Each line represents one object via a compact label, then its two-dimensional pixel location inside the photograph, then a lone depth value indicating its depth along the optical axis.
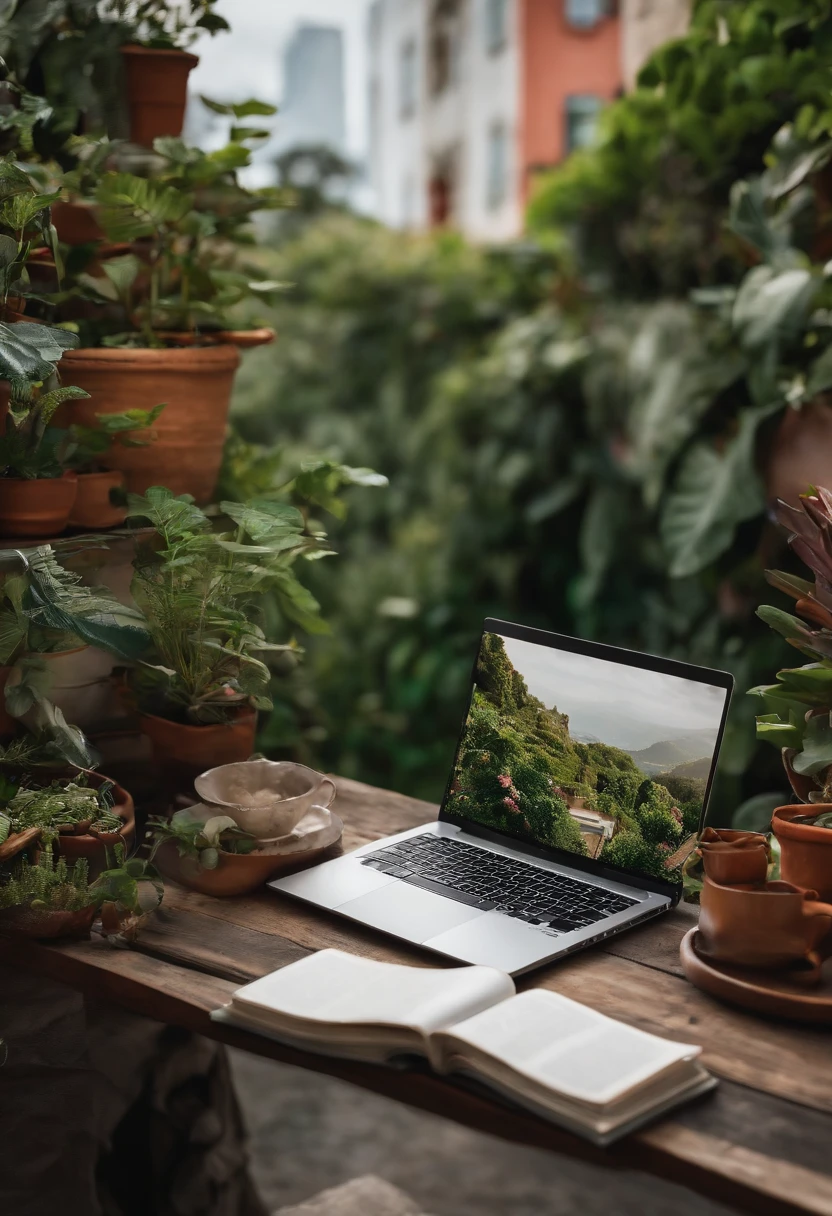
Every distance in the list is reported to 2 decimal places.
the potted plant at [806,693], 1.15
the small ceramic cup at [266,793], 1.29
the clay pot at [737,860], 1.07
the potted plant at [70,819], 1.21
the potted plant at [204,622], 1.36
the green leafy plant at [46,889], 1.14
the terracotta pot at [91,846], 1.22
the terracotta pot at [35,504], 1.39
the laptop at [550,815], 1.19
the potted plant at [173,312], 1.51
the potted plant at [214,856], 1.25
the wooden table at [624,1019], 0.86
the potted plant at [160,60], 1.61
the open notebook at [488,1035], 0.89
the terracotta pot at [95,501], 1.49
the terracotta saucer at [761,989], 1.02
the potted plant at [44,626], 1.23
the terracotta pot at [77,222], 1.55
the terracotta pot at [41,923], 1.15
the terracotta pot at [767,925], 1.04
